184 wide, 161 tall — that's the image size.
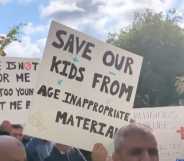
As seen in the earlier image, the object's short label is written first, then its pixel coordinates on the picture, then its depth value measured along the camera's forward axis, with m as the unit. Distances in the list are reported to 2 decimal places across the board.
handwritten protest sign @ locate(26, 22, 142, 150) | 3.50
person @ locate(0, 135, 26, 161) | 1.76
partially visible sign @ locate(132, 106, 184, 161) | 5.79
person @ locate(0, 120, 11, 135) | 4.13
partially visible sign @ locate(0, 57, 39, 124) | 4.72
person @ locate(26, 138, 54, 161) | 3.84
